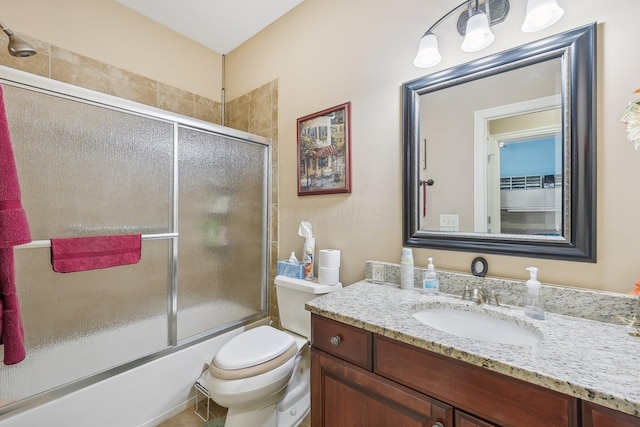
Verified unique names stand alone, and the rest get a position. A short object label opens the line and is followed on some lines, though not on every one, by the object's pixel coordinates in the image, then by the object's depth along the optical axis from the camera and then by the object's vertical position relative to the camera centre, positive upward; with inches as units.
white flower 30.5 +10.9
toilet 47.0 -28.9
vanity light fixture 36.8 +28.2
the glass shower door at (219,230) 63.6 -4.7
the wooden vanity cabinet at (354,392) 30.7 -22.4
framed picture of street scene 60.9 +14.6
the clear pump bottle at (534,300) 36.0 -11.8
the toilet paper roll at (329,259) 59.5 -10.2
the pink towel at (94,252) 46.5 -7.5
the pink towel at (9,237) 35.7 -3.5
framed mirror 36.9 +9.6
